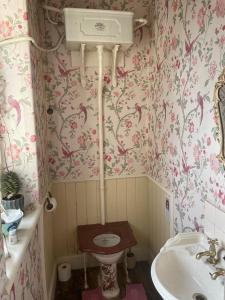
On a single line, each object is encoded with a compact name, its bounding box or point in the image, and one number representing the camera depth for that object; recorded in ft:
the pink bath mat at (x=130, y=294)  6.11
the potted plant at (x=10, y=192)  4.48
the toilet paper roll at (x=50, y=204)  5.75
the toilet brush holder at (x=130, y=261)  7.25
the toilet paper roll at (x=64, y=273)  6.60
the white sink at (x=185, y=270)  3.46
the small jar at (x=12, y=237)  3.76
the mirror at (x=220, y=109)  3.64
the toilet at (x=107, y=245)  5.83
